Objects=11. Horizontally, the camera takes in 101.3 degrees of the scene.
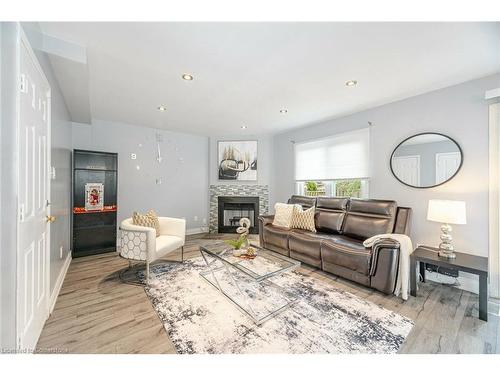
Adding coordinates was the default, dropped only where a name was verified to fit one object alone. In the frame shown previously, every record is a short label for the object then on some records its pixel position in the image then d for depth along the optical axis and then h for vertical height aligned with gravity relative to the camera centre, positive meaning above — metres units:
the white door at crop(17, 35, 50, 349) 1.20 -0.09
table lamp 2.20 -0.33
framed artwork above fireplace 5.15 +0.67
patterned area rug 1.54 -1.20
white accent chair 2.50 -0.72
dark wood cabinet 3.36 -0.32
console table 1.88 -0.78
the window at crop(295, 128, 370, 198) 3.54 +0.41
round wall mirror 2.58 +0.36
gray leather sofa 2.28 -0.75
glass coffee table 1.97 -1.19
